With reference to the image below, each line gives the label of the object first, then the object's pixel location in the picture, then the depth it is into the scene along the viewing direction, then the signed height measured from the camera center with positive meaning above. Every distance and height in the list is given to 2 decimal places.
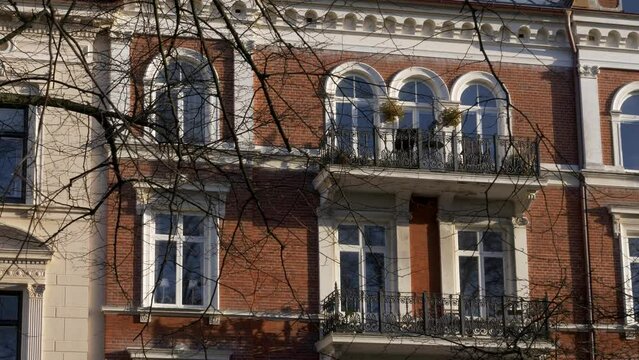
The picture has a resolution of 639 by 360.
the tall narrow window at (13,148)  22.27 +3.77
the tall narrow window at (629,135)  25.22 +4.30
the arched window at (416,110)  24.39 +4.63
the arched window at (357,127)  23.21 +4.25
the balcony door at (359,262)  23.86 +2.14
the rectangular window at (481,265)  24.25 +2.09
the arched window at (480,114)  24.47 +4.58
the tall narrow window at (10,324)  22.03 +1.15
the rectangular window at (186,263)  22.94 +2.08
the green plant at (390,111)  22.91 +4.35
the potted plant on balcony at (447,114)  18.62 +3.86
